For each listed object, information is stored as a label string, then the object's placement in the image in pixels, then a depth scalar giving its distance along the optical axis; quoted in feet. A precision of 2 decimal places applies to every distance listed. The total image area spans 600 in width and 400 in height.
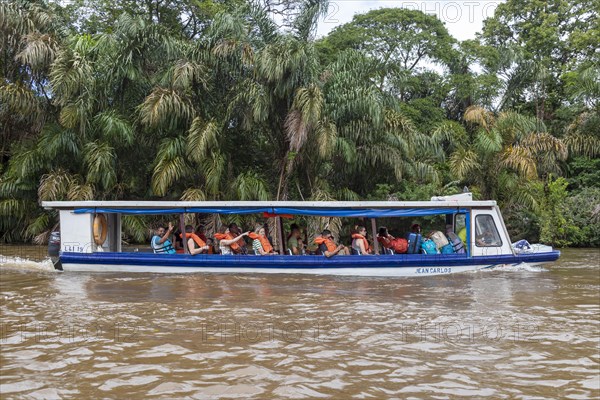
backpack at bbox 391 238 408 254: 45.42
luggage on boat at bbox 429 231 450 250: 44.68
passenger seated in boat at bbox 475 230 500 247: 43.57
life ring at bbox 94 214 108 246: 45.50
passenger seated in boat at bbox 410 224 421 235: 46.42
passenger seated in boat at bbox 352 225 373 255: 44.68
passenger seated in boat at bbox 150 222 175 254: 45.37
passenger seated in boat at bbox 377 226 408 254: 45.42
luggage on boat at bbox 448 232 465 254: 43.91
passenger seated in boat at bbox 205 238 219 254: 46.78
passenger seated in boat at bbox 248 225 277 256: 45.06
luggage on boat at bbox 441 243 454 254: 44.34
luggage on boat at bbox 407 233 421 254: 45.01
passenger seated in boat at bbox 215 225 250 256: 44.88
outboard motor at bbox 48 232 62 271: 46.06
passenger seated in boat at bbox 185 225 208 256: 44.04
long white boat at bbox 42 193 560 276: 42.96
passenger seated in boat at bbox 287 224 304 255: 47.08
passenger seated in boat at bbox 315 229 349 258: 43.40
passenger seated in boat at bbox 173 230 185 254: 48.26
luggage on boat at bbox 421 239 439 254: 44.24
